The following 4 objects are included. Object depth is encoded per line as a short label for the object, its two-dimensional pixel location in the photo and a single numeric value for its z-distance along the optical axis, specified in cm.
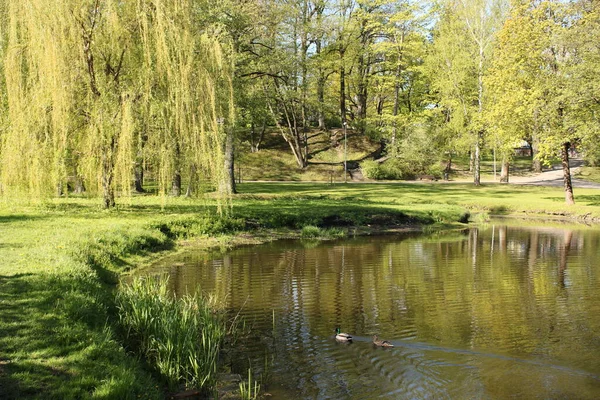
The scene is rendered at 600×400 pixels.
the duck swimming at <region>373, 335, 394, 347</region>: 901
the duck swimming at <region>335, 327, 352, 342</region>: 922
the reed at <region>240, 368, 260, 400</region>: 685
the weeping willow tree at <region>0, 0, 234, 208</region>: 1798
